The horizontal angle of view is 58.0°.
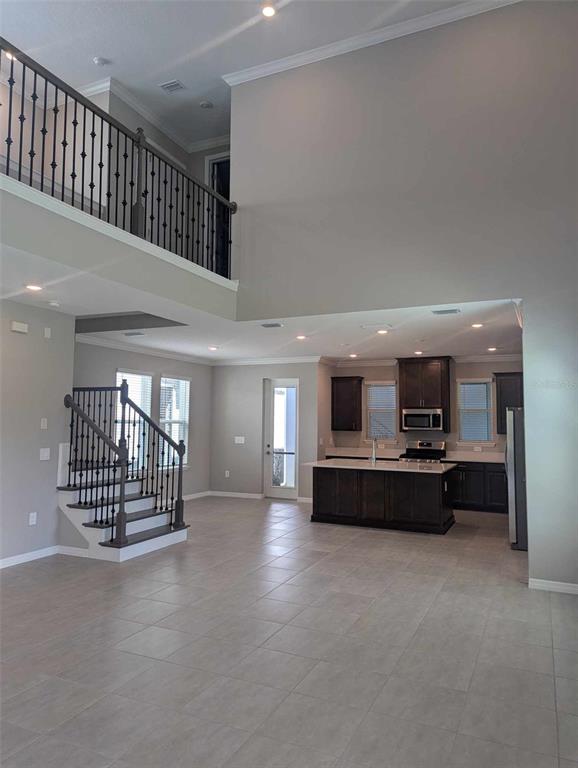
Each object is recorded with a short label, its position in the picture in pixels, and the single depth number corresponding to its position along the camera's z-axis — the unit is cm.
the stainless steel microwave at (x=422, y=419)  930
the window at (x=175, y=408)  914
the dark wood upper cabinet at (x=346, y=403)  1009
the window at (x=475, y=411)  935
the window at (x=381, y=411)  1006
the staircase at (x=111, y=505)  565
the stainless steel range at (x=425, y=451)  929
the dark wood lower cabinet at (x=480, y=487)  858
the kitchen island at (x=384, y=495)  696
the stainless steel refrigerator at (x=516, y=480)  607
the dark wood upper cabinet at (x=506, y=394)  896
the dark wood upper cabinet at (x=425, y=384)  927
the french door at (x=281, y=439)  972
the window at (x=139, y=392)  802
